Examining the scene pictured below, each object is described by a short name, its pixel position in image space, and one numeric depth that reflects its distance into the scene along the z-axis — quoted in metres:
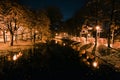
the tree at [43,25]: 22.69
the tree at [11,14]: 15.06
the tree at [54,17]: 32.73
